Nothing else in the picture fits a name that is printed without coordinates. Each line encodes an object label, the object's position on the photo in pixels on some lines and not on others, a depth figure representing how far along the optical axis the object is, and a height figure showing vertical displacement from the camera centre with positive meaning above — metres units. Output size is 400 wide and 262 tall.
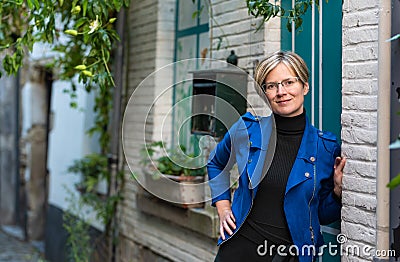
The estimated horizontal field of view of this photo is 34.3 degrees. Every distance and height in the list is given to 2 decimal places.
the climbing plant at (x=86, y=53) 3.98 +0.68
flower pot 4.66 -0.29
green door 3.48 +0.48
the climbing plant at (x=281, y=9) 3.50 +0.78
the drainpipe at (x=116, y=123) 5.90 +0.23
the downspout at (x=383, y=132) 2.85 +0.10
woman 3.01 -0.12
